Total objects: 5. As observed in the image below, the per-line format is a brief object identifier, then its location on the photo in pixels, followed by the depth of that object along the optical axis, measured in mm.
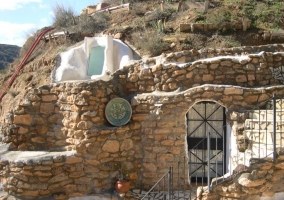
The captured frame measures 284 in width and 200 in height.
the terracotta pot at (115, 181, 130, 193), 6652
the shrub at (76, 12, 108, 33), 13992
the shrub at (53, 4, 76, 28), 15055
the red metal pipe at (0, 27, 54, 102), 13805
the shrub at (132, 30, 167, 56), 10906
